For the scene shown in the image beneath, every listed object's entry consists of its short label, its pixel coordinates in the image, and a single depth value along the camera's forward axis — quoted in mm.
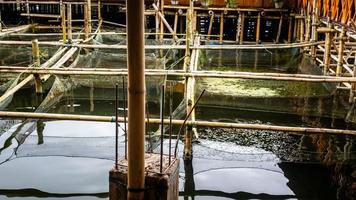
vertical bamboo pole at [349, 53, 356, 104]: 8539
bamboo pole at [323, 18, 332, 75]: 10188
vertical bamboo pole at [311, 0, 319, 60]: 12297
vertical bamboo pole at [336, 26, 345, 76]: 9203
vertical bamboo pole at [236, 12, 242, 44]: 17484
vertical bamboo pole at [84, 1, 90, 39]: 12711
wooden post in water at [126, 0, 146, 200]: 2031
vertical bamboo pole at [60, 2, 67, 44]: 11859
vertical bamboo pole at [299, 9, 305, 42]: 15180
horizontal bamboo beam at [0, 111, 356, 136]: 5387
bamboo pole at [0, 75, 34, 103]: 6361
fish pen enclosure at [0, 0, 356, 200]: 2521
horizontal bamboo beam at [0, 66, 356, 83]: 6363
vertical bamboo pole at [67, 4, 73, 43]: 11133
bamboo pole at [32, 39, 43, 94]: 9156
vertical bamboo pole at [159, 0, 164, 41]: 17281
